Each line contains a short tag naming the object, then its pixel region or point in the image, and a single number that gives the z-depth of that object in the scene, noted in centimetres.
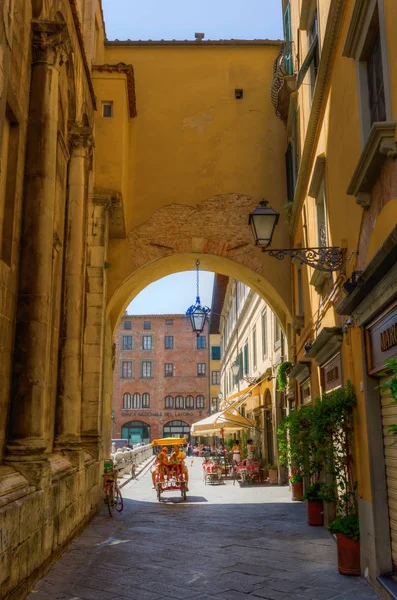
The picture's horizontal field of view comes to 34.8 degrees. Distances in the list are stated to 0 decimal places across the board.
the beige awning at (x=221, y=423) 2067
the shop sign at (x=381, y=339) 552
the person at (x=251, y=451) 2212
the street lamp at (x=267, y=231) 802
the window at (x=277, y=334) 1861
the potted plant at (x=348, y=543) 703
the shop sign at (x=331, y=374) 852
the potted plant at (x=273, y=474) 1914
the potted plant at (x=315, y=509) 1088
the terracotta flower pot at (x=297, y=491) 1467
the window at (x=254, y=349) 2511
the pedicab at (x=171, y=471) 1594
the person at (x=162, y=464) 1636
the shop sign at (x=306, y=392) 1250
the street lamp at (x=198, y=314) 1816
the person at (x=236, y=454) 2234
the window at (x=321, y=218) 1003
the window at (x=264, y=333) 2211
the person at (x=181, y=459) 1633
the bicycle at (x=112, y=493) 1269
